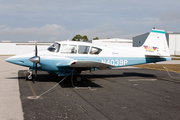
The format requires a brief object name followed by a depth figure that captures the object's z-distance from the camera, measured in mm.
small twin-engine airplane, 8648
